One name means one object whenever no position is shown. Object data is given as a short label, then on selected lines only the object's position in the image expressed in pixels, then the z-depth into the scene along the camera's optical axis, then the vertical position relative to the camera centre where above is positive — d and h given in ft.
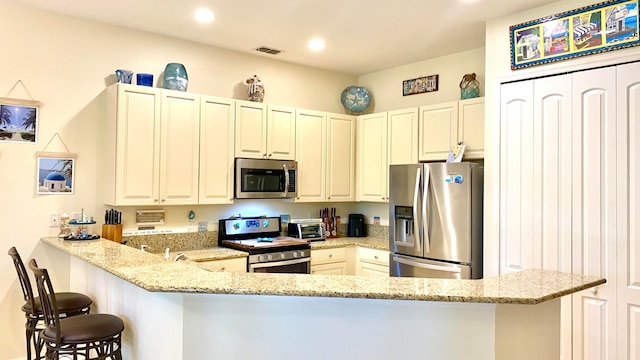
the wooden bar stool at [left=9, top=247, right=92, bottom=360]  8.87 -2.47
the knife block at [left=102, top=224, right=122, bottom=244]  12.00 -1.21
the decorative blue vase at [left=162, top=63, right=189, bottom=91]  13.02 +3.23
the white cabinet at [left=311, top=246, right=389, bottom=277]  15.02 -2.44
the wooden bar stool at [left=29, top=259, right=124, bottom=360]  7.38 -2.44
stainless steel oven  13.44 -1.72
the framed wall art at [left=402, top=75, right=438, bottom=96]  15.70 +3.84
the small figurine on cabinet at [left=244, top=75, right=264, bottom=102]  14.84 +3.30
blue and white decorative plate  17.69 +3.62
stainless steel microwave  14.15 +0.35
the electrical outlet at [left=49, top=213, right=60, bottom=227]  11.85 -0.89
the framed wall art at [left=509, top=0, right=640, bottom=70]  9.39 +3.63
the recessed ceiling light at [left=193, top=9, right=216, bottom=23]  11.55 +4.58
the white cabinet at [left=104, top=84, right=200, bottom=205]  11.96 +1.15
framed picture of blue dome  11.71 +0.29
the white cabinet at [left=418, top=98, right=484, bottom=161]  13.21 +1.97
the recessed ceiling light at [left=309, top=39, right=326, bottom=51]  13.94 +4.65
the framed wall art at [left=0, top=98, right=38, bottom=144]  11.23 +1.66
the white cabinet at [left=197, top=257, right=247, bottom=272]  12.50 -2.16
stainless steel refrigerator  11.91 -0.81
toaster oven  15.89 -1.41
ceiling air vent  14.75 +4.65
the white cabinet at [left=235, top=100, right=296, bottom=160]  14.23 +1.92
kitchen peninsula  6.00 -1.80
